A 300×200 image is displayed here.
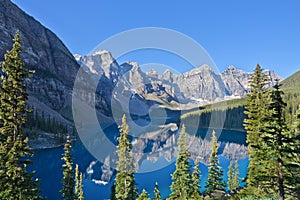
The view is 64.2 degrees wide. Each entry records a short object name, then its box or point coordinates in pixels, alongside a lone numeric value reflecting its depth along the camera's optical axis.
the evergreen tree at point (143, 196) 33.09
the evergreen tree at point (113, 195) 35.01
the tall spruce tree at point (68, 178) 33.72
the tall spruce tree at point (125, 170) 31.62
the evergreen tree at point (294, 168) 19.33
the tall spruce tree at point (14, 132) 17.02
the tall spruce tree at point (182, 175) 31.62
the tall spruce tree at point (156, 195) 34.71
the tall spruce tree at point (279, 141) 19.20
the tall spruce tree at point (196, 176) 41.00
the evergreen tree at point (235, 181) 52.09
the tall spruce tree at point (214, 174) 39.97
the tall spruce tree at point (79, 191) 40.68
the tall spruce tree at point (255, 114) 26.70
